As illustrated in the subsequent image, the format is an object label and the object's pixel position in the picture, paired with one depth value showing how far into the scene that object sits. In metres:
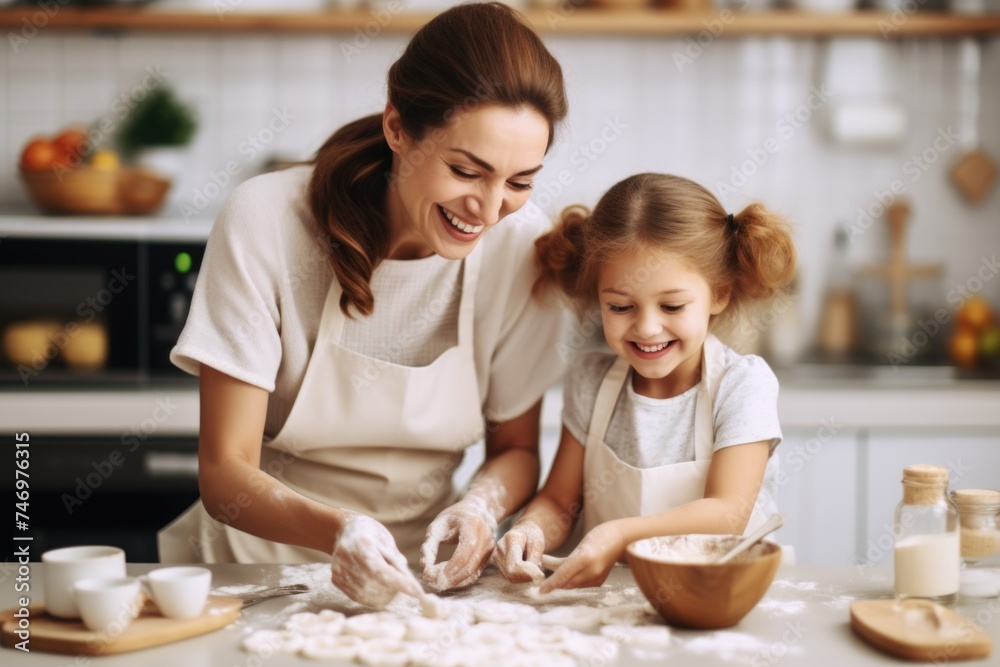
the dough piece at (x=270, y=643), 1.01
